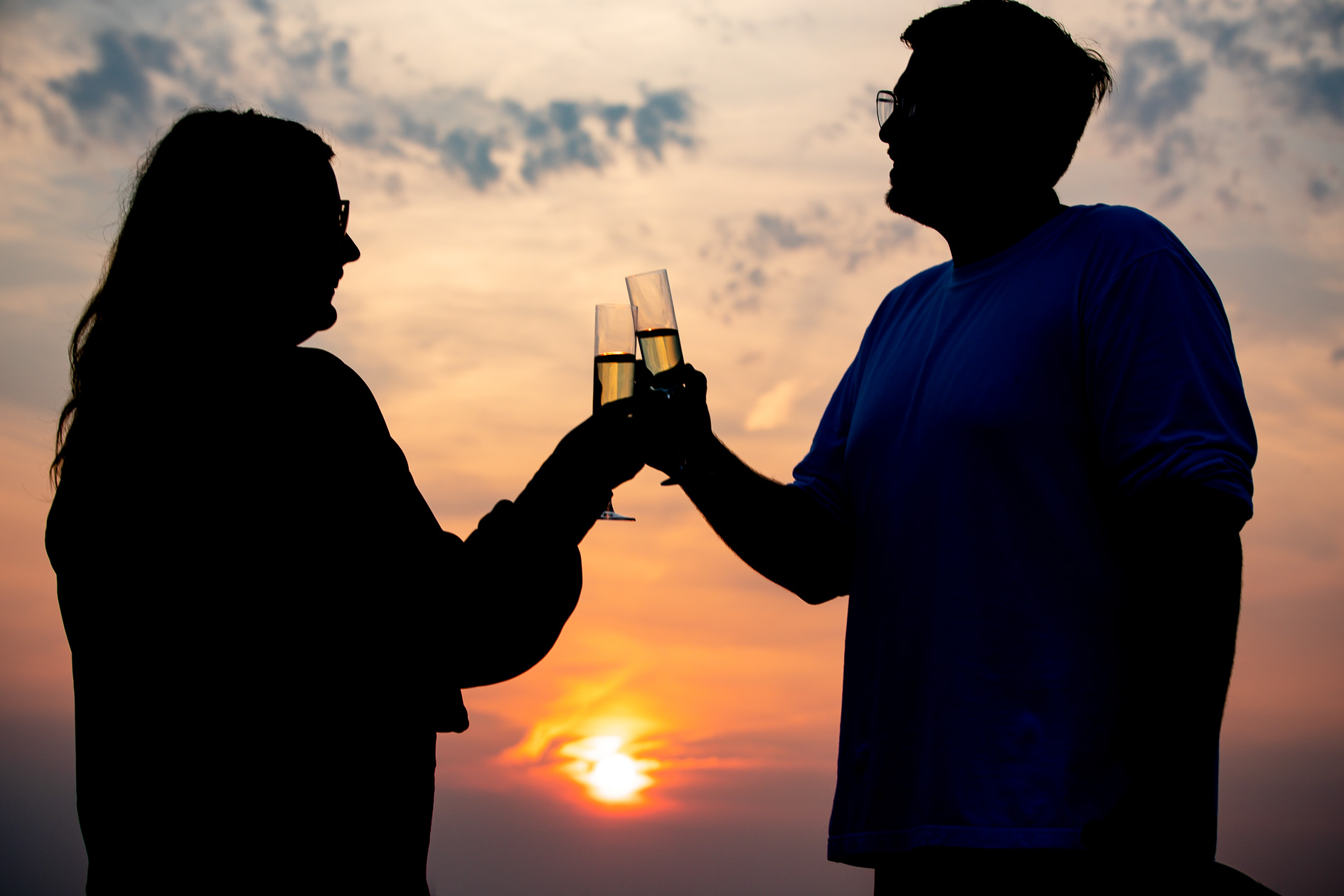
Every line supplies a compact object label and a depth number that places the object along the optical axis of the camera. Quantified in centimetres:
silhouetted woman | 186
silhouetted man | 191
